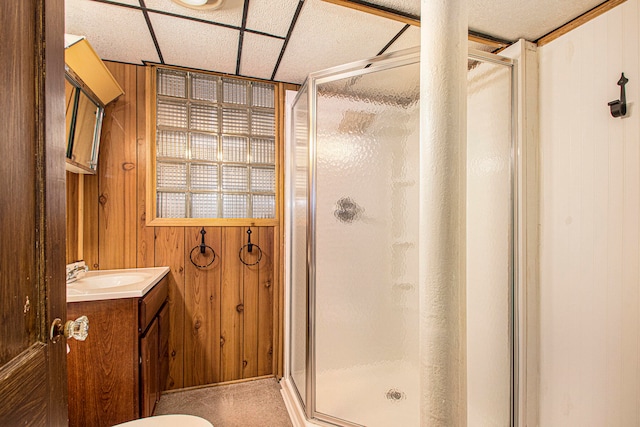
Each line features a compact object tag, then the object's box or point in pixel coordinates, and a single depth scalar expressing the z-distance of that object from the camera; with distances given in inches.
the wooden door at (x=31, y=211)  18.6
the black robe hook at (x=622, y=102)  45.3
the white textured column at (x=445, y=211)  27.8
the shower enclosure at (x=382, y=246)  62.6
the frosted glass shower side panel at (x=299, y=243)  74.3
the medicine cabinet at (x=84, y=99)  58.1
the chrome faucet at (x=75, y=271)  65.2
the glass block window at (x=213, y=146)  82.0
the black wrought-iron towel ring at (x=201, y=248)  83.4
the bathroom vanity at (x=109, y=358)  54.1
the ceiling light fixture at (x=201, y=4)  53.1
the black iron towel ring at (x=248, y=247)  87.4
